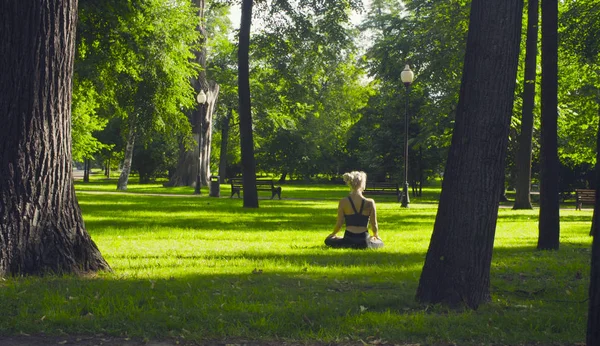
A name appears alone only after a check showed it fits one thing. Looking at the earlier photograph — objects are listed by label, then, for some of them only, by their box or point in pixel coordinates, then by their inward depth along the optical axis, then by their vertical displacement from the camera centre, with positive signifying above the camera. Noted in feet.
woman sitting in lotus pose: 42.63 -2.05
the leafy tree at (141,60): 69.87 +11.63
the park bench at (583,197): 105.19 -1.30
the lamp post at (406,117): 94.89 +8.29
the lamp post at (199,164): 128.06 +7.15
